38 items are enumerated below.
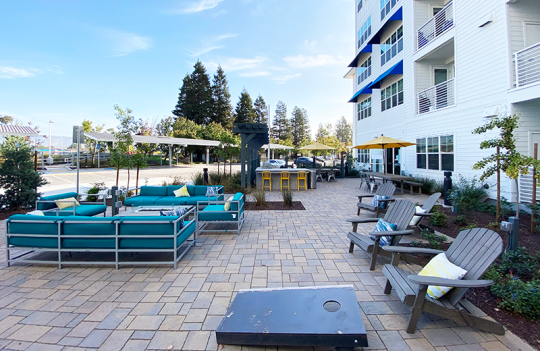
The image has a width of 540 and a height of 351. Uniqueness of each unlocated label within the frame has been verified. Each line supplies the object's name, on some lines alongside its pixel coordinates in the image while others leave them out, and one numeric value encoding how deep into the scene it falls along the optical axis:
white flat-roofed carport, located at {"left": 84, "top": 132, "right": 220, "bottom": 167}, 24.14
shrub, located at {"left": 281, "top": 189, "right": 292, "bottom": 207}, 8.34
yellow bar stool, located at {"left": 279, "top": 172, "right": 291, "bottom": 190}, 12.56
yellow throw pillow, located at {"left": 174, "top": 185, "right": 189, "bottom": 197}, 7.36
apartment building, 7.59
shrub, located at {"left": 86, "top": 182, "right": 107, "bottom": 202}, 8.54
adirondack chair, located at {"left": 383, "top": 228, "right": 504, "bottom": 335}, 2.24
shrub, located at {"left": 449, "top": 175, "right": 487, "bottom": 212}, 7.32
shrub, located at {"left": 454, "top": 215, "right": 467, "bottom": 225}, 6.06
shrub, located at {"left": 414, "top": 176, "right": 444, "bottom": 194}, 10.62
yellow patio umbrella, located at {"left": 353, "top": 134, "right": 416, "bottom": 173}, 11.45
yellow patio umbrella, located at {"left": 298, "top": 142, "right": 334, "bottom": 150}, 17.10
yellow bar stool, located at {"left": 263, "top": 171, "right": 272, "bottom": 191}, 12.43
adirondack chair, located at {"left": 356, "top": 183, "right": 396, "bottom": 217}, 6.59
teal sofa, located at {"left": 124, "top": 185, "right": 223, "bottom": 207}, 6.86
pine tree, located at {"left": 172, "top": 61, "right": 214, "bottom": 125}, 49.71
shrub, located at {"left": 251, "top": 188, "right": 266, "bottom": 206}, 8.39
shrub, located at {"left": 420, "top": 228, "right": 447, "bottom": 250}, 4.41
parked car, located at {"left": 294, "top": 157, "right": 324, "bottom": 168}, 20.63
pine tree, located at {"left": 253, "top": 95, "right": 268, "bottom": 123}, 60.47
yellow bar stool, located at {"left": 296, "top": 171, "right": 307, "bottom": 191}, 12.78
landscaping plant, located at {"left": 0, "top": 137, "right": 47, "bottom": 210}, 7.29
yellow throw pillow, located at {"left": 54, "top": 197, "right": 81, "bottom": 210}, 6.02
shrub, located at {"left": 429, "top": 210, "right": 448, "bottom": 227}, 5.96
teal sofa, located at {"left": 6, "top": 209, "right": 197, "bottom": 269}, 3.75
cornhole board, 2.01
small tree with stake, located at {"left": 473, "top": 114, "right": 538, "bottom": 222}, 4.77
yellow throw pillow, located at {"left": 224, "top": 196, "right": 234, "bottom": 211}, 5.55
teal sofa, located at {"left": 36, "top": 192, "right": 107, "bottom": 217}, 5.73
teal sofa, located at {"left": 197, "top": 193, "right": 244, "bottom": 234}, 5.48
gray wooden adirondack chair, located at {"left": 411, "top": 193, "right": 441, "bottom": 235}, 5.06
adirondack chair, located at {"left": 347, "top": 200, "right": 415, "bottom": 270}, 3.73
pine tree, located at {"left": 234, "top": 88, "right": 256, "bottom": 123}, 54.72
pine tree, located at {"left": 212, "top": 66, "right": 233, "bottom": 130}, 51.24
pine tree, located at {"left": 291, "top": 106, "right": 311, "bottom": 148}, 64.94
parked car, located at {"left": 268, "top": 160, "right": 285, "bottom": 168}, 29.70
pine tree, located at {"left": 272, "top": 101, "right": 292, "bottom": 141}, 63.84
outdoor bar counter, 12.52
